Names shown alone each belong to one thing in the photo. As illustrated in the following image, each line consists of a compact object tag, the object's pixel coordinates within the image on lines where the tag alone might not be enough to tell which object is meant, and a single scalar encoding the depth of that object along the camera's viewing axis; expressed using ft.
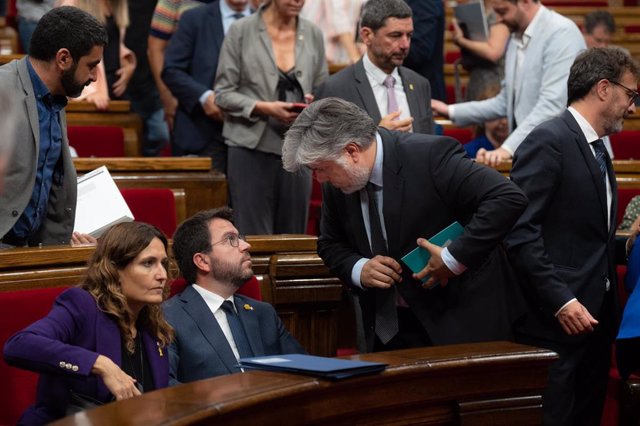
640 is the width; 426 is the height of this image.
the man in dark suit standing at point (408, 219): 16.81
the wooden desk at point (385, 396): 11.80
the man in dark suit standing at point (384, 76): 23.82
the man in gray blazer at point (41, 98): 17.80
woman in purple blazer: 13.58
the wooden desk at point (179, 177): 26.03
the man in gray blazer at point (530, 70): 25.61
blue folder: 13.10
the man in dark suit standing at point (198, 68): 29.35
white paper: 20.24
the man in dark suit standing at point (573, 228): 18.31
